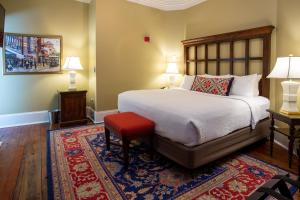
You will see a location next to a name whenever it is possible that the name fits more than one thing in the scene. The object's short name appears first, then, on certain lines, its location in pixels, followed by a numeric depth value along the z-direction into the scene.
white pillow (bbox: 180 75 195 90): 4.11
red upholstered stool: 2.28
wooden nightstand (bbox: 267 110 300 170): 2.28
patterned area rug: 1.90
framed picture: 3.93
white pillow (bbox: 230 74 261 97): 3.23
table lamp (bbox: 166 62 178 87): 4.93
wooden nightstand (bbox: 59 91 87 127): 4.03
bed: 2.12
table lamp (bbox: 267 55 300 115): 2.43
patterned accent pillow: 3.38
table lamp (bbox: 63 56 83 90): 4.13
